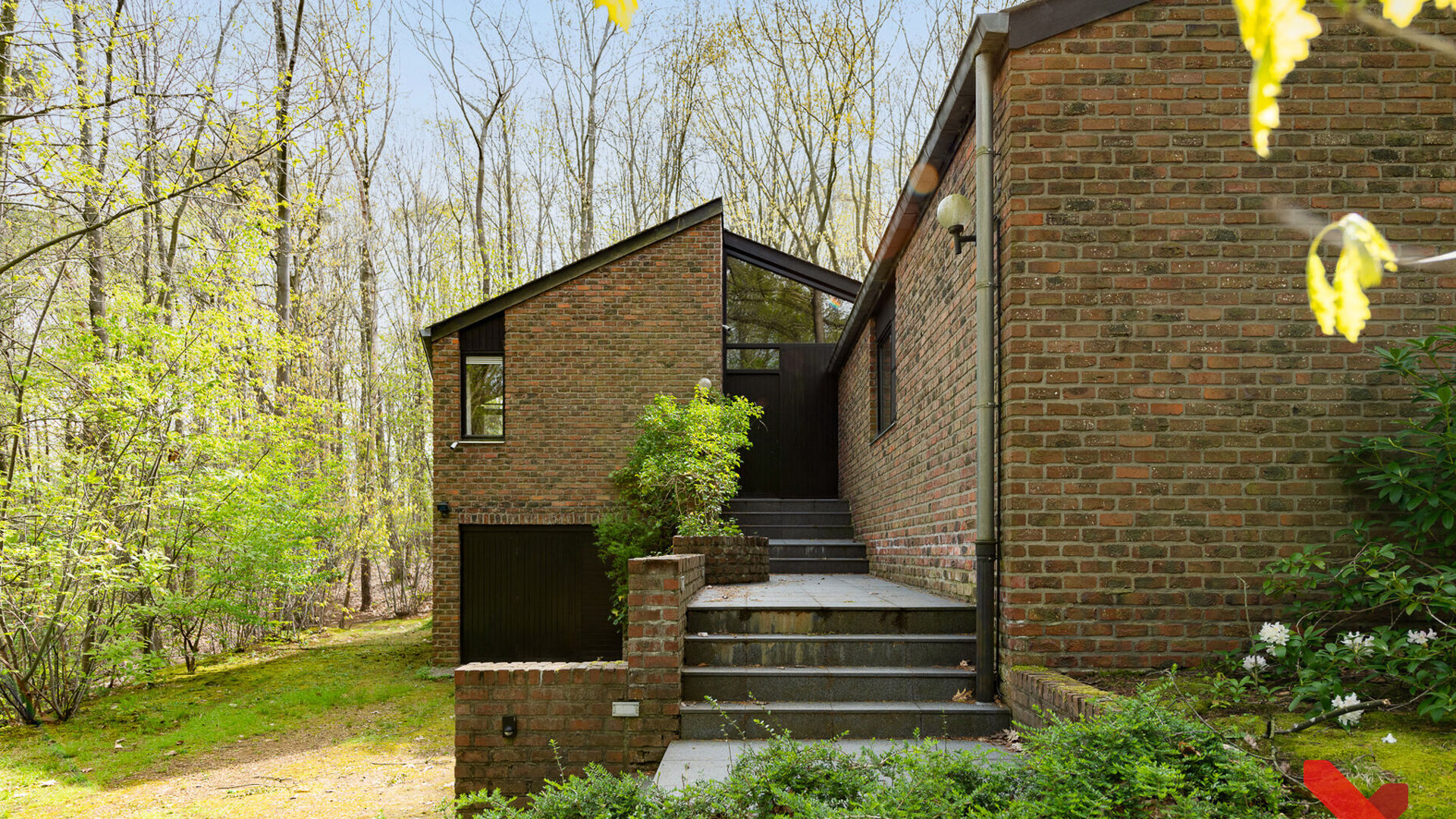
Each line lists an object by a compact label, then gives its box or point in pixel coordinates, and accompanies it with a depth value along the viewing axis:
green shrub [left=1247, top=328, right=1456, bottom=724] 3.13
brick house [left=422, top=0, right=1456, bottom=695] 4.07
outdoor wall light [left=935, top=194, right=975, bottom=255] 4.75
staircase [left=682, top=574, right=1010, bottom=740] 4.48
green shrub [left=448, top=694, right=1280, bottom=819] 2.46
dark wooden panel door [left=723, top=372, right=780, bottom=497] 13.28
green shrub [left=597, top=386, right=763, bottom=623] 8.69
